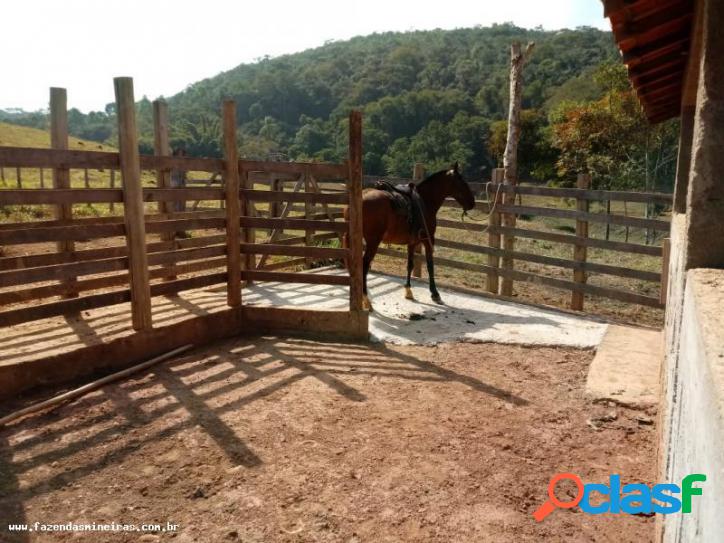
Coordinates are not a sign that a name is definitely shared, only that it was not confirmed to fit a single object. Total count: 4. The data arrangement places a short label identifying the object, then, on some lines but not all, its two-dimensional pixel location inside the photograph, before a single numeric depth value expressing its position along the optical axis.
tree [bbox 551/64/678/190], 18.61
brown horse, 6.95
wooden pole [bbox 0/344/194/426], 3.63
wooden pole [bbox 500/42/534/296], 9.41
